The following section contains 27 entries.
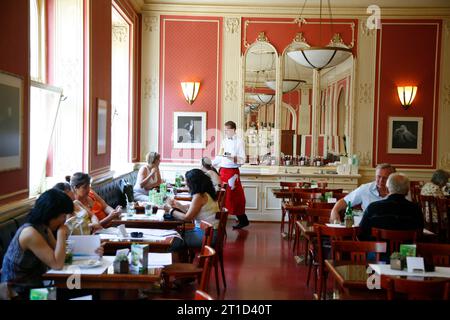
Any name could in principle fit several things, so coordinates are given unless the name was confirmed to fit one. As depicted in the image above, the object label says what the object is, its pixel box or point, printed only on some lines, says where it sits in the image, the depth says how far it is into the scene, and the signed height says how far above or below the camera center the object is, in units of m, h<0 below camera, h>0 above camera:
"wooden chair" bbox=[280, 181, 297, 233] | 10.35 -0.99
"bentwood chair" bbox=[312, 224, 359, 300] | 5.46 -1.00
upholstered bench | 8.07 -0.93
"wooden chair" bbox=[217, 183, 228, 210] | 8.65 -1.01
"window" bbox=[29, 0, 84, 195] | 7.20 +0.75
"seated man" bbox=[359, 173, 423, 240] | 5.15 -0.72
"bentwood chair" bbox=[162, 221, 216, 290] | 4.16 -1.11
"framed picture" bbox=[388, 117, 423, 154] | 11.90 +0.00
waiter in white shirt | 10.95 -0.93
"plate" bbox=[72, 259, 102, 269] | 3.94 -0.95
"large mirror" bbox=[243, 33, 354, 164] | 11.99 +0.52
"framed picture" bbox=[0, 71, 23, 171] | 4.95 +0.07
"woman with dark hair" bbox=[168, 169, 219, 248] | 6.43 -0.87
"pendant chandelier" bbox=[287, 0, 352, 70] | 8.56 +1.19
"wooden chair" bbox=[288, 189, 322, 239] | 8.68 -1.01
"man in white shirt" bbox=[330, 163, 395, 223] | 6.55 -0.68
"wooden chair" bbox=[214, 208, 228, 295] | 6.17 -1.15
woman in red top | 5.55 -0.62
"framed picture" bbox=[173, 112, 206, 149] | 12.02 +0.02
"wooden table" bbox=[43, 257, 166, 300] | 3.74 -1.00
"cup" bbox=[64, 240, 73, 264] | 4.06 -0.90
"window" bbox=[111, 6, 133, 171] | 11.26 +0.75
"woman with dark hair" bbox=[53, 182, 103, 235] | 4.80 -0.80
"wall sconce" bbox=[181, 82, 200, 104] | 11.88 +0.86
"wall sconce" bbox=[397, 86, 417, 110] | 11.78 +0.84
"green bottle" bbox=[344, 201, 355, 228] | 5.98 -0.91
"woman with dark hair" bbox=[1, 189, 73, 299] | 3.76 -0.80
